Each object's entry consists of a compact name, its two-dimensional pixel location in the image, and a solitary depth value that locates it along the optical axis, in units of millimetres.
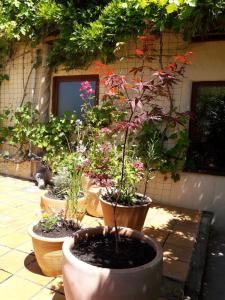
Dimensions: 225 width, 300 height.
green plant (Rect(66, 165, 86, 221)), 2912
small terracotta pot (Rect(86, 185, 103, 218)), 4195
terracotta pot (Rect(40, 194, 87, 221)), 3467
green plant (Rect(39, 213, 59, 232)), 2734
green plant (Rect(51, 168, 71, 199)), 3681
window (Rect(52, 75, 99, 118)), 5840
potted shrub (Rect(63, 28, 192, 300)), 1768
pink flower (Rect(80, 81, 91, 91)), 4307
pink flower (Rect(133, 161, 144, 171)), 3483
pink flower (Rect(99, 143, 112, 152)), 3706
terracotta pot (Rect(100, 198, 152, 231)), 3207
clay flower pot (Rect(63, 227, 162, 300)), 1754
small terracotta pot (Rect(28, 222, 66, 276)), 2535
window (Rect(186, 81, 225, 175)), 4664
